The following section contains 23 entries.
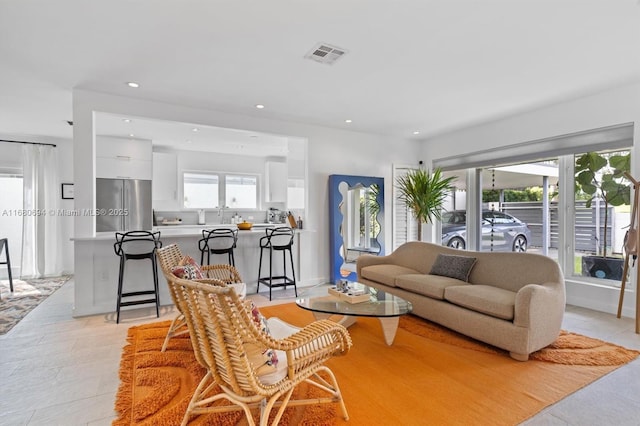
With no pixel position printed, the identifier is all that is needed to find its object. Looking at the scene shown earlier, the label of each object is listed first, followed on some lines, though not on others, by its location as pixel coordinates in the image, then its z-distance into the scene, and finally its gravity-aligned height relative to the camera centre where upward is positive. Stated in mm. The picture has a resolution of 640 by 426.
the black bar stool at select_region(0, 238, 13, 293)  4999 -637
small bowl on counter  5180 -240
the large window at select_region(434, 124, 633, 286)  4184 +126
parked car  5344 -338
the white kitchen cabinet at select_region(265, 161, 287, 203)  8023 +666
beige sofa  2758 -808
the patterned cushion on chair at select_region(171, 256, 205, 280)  2089 -400
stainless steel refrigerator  5961 +96
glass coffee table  2801 -847
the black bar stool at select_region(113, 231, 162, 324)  3850 -488
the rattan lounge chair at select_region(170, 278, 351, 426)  1533 -711
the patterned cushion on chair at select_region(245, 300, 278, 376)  1716 -765
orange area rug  2008 -1230
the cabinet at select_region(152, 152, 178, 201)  6887 +708
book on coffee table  3070 -803
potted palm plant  5453 +278
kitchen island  3963 -748
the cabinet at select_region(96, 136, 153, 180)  6051 +969
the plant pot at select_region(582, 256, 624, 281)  4129 -707
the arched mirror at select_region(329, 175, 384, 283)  5633 -166
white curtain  6023 -72
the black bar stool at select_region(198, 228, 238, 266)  4508 -434
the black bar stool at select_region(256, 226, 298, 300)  4832 -494
